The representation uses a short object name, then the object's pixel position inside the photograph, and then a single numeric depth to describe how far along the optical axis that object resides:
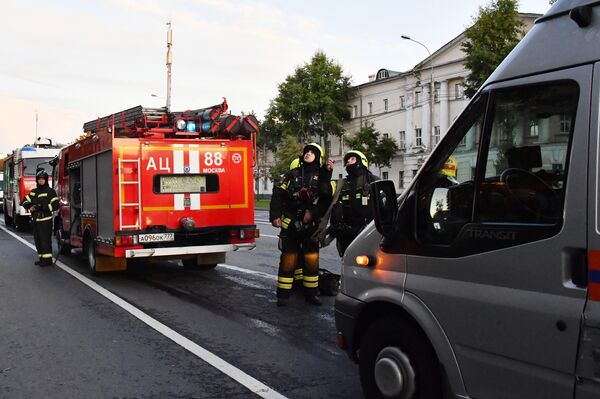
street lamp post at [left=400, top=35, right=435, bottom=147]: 32.47
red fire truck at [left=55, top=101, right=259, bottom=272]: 8.55
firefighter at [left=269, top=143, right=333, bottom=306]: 6.81
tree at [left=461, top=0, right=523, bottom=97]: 27.17
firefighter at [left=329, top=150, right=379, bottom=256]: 6.80
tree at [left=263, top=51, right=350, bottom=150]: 60.44
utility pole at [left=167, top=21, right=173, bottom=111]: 34.06
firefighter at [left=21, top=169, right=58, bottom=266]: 10.99
